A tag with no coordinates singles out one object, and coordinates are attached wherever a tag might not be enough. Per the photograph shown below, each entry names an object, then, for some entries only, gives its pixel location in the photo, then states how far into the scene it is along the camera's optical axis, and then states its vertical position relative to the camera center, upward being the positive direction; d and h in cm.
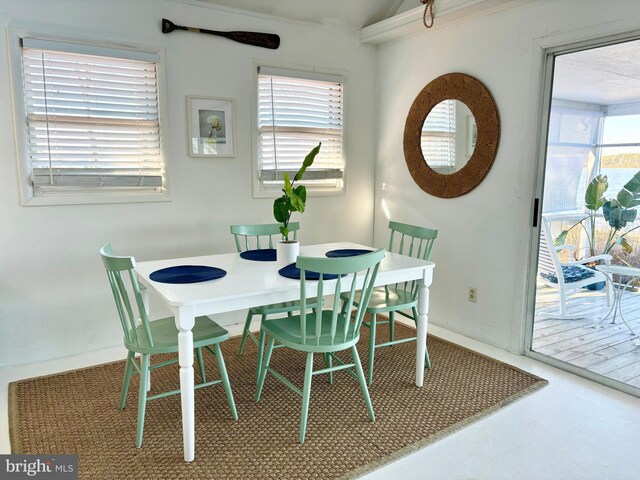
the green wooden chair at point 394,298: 273 -80
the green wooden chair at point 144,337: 205 -82
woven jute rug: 202 -126
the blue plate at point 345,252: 280 -53
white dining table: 195 -56
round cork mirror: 326 +22
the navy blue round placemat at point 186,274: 224 -55
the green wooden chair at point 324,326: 204 -82
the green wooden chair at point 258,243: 279 -53
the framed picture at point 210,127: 332 +26
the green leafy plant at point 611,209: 257 -23
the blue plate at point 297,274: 229 -54
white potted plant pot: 255 -47
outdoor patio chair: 283 -64
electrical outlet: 345 -93
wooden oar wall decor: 314 +90
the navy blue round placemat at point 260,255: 272 -54
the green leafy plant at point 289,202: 243 -20
